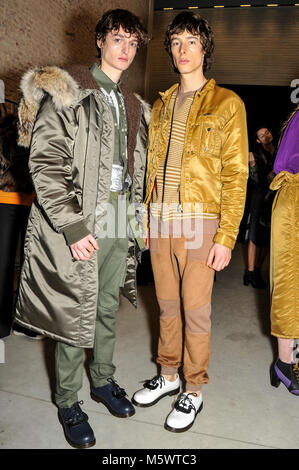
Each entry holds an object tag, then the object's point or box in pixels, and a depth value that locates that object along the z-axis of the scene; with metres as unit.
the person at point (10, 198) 2.39
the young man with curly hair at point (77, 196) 1.44
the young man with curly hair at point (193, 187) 1.64
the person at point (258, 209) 4.20
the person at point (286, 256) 1.97
